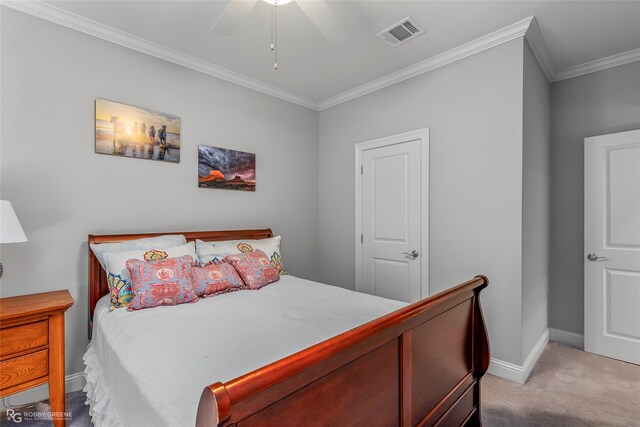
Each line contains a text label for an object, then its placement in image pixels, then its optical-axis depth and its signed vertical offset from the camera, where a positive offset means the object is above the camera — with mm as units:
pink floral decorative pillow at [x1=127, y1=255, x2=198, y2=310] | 1900 -435
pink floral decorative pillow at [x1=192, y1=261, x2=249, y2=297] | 2164 -464
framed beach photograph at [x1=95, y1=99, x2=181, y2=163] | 2391 +678
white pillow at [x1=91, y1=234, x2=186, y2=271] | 2178 -222
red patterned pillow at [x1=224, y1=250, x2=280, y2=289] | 2389 -423
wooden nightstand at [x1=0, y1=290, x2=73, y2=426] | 1636 -729
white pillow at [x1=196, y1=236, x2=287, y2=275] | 2500 -286
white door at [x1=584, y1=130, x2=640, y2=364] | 2707 -259
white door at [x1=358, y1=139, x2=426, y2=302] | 3082 -55
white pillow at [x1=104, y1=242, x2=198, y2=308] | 1978 -363
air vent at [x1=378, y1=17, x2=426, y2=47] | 2343 +1444
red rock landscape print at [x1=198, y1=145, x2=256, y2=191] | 2979 +468
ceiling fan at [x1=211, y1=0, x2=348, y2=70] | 1624 +1090
